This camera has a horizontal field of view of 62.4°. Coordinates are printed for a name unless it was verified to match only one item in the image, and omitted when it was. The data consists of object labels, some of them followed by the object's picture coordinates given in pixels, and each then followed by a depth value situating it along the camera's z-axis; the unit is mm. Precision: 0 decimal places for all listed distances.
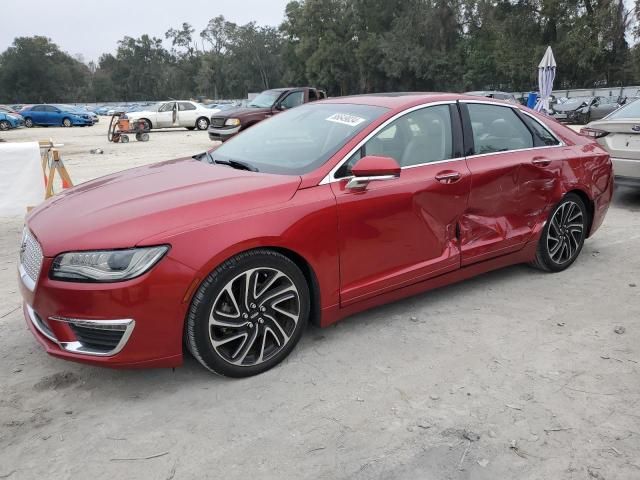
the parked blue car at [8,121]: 30234
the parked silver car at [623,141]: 6594
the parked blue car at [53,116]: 34094
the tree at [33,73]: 83438
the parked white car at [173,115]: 25422
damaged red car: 2574
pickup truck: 15555
